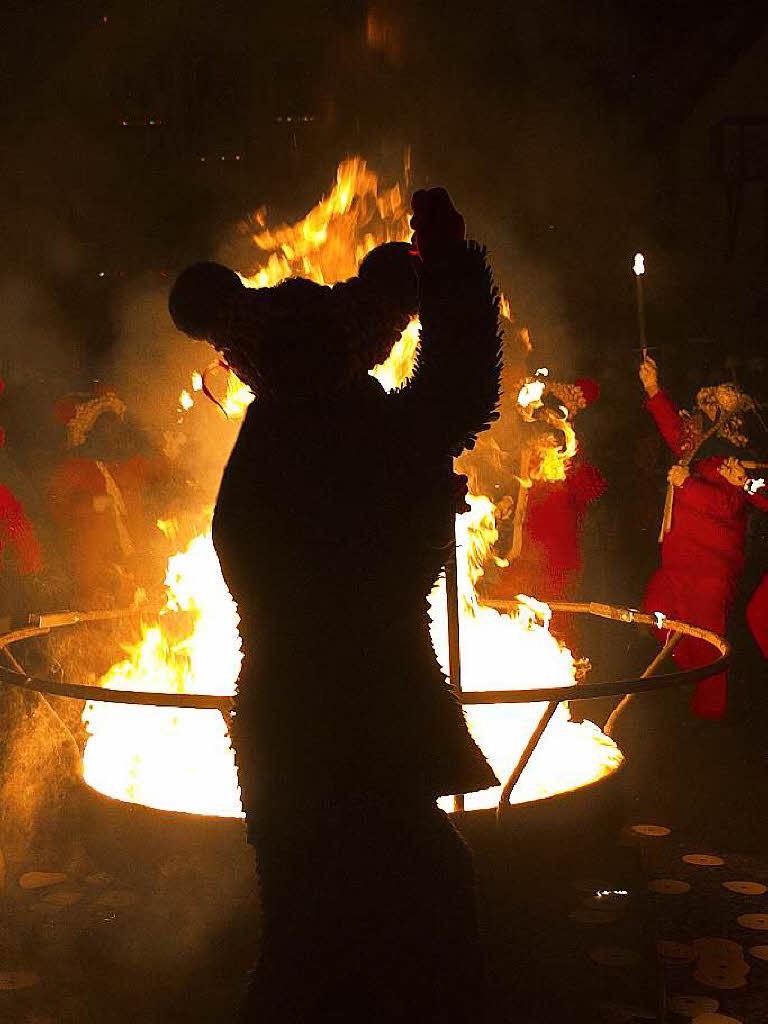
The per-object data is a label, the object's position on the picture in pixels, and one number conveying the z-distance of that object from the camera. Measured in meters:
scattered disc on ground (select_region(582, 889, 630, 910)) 3.48
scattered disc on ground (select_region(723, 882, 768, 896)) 3.96
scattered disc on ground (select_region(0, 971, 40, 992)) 3.07
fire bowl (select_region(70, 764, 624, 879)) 3.17
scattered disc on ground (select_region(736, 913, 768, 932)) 3.66
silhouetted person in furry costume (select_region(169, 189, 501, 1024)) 2.01
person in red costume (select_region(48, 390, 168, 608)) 6.38
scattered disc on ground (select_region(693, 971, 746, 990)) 3.25
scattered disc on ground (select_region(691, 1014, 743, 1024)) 3.02
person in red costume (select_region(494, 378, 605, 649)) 6.75
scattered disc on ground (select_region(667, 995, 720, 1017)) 3.09
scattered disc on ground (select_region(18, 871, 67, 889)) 3.73
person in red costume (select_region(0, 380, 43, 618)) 6.04
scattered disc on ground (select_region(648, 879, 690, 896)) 3.98
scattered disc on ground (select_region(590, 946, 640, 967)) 3.13
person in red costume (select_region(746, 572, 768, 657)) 6.30
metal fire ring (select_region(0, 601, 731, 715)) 2.61
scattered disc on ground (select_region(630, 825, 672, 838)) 4.61
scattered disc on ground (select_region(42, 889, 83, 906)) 3.56
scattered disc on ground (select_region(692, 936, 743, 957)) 3.48
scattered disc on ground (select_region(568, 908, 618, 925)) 3.39
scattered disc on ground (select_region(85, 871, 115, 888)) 3.69
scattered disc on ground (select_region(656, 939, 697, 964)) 3.45
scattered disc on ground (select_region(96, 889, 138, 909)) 3.50
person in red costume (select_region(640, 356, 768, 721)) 6.39
